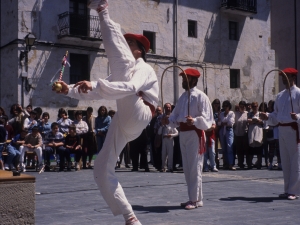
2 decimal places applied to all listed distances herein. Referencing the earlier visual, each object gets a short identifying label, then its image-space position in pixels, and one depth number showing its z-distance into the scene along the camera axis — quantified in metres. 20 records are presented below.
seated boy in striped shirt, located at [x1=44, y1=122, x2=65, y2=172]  13.85
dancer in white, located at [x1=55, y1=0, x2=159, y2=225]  5.03
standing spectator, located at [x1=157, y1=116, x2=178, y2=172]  13.77
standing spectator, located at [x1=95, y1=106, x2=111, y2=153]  14.37
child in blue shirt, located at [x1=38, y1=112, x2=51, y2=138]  14.26
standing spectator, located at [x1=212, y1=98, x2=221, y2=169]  14.53
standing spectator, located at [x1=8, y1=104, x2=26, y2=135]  14.04
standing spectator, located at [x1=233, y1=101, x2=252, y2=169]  14.43
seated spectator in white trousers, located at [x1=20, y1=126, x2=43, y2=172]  13.43
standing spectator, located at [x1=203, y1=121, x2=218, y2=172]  13.30
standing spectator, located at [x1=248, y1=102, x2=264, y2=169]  14.11
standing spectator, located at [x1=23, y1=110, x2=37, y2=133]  14.01
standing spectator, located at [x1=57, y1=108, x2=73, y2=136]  14.62
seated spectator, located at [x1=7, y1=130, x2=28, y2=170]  13.12
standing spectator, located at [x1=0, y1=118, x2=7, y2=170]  12.78
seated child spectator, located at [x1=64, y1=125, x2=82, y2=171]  13.88
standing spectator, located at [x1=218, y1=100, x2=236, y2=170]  14.18
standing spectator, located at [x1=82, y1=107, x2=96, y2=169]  14.41
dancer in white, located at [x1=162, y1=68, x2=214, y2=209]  7.38
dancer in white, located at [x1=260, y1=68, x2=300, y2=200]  8.30
